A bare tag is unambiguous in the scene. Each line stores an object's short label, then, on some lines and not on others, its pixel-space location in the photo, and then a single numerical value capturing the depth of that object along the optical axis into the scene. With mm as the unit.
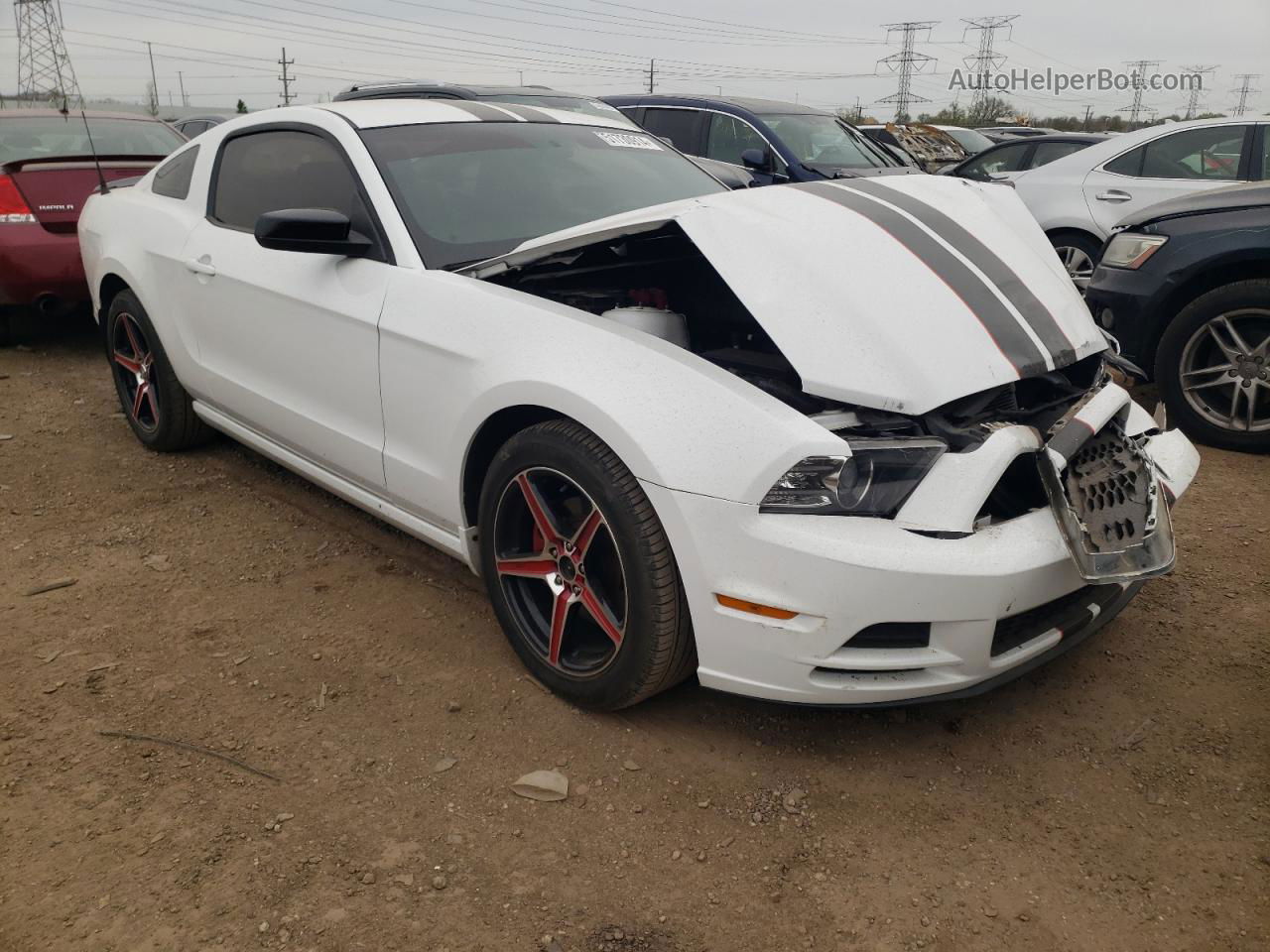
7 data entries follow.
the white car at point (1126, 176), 6750
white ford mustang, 2232
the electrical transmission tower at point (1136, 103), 52453
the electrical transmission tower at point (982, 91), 51100
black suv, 4621
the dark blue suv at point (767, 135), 8594
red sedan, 5965
